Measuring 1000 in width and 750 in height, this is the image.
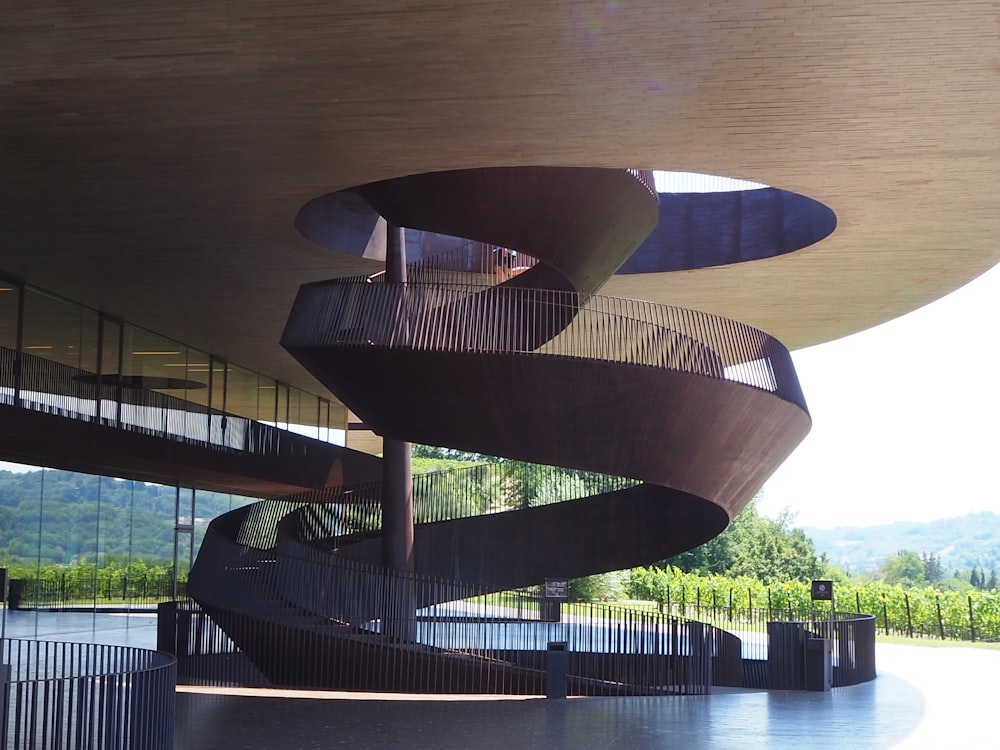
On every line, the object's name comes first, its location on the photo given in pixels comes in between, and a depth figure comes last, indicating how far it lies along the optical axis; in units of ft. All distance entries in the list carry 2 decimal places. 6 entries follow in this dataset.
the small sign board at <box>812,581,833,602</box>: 64.54
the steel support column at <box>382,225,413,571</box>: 65.82
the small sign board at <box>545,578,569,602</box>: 55.72
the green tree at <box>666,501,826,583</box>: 206.49
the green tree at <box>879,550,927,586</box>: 398.56
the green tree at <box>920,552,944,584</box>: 394.11
